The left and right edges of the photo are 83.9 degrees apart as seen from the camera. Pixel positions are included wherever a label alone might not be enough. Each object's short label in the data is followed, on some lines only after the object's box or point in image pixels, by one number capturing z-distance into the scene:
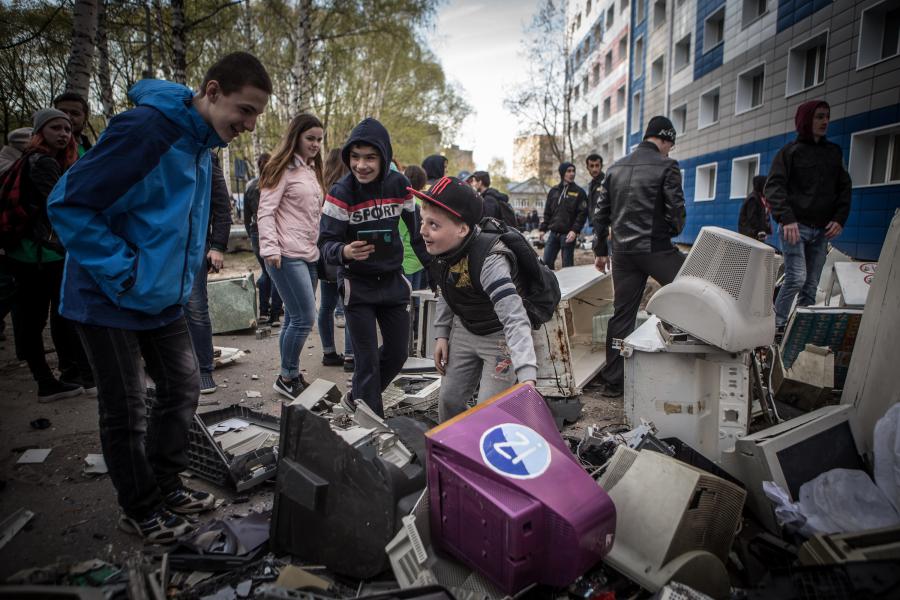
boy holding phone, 3.11
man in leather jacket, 4.01
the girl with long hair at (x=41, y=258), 3.69
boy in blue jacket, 1.87
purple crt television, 1.50
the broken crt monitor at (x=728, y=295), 2.77
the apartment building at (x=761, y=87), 9.71
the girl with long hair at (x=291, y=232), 4.03
